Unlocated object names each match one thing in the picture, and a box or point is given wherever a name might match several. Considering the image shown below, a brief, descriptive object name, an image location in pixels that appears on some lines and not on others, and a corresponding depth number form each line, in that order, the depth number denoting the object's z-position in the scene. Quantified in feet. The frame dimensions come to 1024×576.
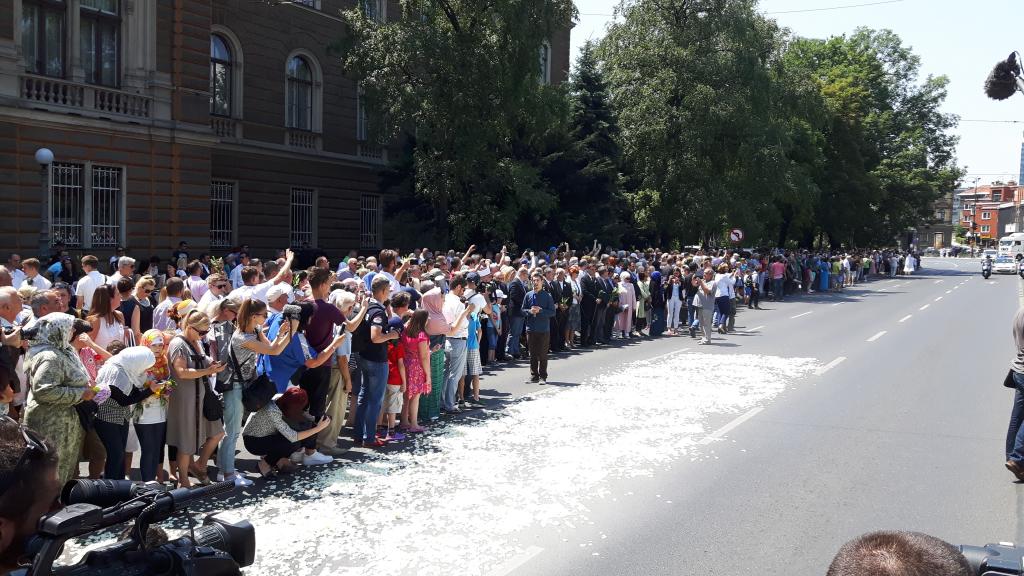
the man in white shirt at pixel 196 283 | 41.29
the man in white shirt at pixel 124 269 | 35.86
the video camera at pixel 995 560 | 6.97
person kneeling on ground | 25.71
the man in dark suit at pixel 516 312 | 51.62
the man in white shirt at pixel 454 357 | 36.40
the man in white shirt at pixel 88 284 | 39.04
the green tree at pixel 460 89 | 82.64
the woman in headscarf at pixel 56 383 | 21.07
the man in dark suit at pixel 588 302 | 59.77
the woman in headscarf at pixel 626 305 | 64.90
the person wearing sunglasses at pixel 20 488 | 7.25
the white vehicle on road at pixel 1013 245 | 259.31
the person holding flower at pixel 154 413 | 23.82
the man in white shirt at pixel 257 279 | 35.47
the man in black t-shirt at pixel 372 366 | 30.30
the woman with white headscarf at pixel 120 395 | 22.86
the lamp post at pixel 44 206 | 57.36
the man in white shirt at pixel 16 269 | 41.50
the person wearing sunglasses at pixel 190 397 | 24.22
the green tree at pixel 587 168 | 105.29
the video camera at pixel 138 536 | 7.12
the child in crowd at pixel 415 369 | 32.22
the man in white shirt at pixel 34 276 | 38.22
